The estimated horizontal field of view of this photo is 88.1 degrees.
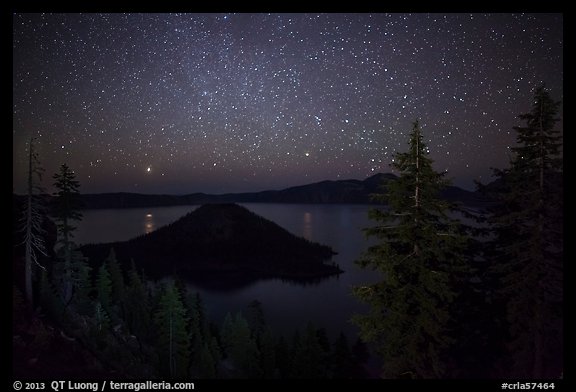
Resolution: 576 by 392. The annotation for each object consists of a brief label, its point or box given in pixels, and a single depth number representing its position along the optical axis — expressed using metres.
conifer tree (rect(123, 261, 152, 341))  36.88
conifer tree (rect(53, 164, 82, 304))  21.05
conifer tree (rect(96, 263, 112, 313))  33.48
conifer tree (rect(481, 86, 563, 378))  11.38
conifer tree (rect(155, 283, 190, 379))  28.17
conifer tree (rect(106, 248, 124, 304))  38.34
